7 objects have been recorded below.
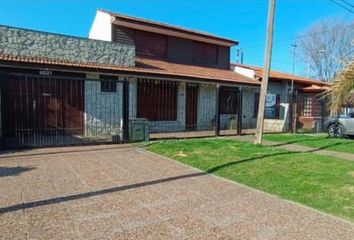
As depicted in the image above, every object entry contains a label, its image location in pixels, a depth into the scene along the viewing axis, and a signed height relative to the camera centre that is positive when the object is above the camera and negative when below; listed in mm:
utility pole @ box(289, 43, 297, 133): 16944 -478
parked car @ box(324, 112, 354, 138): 15023 -984
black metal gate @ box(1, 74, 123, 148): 11134 -513
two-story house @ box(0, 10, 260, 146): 11391 +675
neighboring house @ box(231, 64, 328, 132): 18172 +71
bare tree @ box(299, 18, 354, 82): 37344 +6034
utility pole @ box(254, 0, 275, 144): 10891 +1234
